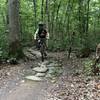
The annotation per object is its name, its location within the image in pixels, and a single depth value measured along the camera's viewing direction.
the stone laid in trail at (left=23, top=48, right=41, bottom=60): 6.40
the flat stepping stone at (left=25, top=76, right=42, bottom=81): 4.15
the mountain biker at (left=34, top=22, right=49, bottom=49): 5.77
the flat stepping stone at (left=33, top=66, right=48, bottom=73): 4.67
